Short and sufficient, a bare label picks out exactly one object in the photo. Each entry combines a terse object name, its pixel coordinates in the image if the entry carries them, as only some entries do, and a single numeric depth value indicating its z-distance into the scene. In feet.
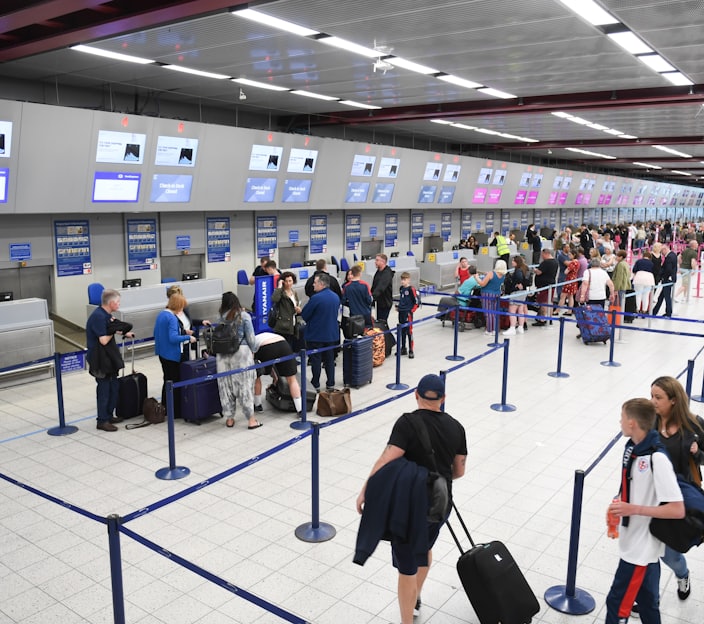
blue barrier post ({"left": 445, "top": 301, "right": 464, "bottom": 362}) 32.24
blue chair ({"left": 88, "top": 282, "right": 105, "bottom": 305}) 32.48
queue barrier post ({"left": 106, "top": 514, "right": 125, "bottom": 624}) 9.46
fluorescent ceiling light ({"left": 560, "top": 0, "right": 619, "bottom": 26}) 18.08
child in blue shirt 33.68
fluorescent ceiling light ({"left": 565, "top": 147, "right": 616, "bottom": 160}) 69.85
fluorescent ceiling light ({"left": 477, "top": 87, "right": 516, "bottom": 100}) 34.04
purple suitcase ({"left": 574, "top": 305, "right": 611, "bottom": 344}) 36.58
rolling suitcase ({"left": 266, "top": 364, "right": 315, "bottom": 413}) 24.22
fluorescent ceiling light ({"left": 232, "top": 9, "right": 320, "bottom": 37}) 19.23
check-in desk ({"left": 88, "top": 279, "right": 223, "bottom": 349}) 33.06
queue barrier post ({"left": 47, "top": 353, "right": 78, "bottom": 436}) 22.15
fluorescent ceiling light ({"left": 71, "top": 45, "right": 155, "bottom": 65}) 24.36
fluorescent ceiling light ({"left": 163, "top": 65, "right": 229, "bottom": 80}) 28.12
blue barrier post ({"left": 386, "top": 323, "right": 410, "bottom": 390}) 27.34
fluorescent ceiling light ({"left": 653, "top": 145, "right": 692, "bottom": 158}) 66.72
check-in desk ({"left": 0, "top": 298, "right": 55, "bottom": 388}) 28.22
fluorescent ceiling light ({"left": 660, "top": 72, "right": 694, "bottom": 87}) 28.71
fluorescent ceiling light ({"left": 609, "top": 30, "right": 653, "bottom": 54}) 21.44
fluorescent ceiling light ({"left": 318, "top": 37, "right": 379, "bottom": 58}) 22.94
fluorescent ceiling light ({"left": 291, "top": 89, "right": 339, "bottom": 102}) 34.81
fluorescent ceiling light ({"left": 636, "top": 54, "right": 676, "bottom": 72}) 24.87
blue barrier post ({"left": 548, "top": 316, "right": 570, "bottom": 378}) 29.51
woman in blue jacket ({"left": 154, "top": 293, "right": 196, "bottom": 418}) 22.89
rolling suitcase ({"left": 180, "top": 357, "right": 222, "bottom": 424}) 23.03
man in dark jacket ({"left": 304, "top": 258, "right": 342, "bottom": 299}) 29.89
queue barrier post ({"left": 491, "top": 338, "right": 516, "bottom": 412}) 24.43
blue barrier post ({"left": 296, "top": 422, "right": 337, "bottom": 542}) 14.62
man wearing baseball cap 10.46
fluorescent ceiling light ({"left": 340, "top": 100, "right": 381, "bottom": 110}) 38.37
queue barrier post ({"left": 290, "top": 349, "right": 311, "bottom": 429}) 22.65
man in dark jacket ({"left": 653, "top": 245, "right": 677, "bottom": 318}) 44.09
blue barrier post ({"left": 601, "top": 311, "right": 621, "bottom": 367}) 32.04
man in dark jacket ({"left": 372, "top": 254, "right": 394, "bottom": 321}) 33.71
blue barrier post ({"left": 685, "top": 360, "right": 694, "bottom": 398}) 21.94
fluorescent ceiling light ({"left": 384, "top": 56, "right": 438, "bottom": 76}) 26.23
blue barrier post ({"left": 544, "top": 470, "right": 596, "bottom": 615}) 12.03
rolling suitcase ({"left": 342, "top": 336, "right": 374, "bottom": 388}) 27.32
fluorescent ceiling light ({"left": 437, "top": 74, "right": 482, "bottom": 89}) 30.40
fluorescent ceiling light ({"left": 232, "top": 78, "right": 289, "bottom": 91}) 31.24
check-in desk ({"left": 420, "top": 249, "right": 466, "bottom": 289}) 54.85
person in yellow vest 56.75
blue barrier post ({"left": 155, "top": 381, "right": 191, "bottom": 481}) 18.29
